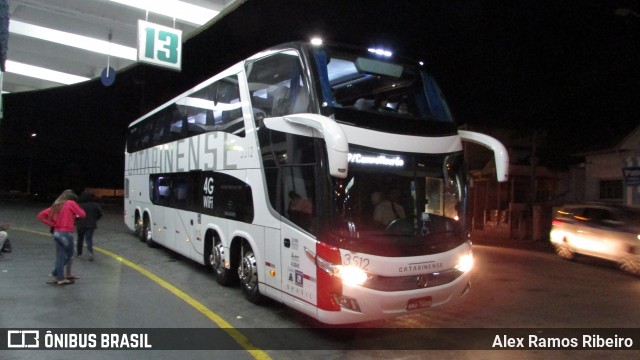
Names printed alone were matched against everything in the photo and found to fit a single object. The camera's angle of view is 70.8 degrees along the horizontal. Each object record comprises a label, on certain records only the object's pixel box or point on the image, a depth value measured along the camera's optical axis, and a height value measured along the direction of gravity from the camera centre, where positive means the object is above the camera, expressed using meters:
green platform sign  10.96 +3.38
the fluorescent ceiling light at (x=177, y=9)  11.85 +4.61
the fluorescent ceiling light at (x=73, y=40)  14.10 +4.56
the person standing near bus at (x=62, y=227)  7.96 -0.87
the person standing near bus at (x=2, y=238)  10.65 -1.49
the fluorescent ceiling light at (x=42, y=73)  17.94 +4.30
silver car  10.79 -1.07
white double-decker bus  5.37 +0.01
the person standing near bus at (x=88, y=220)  10.78 -0.99
